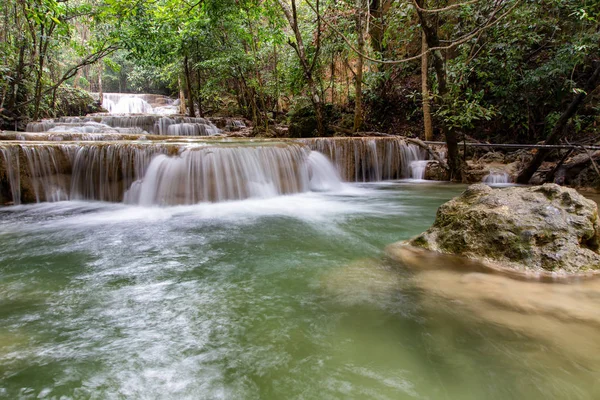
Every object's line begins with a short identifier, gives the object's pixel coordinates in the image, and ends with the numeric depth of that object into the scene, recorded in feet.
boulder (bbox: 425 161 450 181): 29.19
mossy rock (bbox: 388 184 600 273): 8.72
